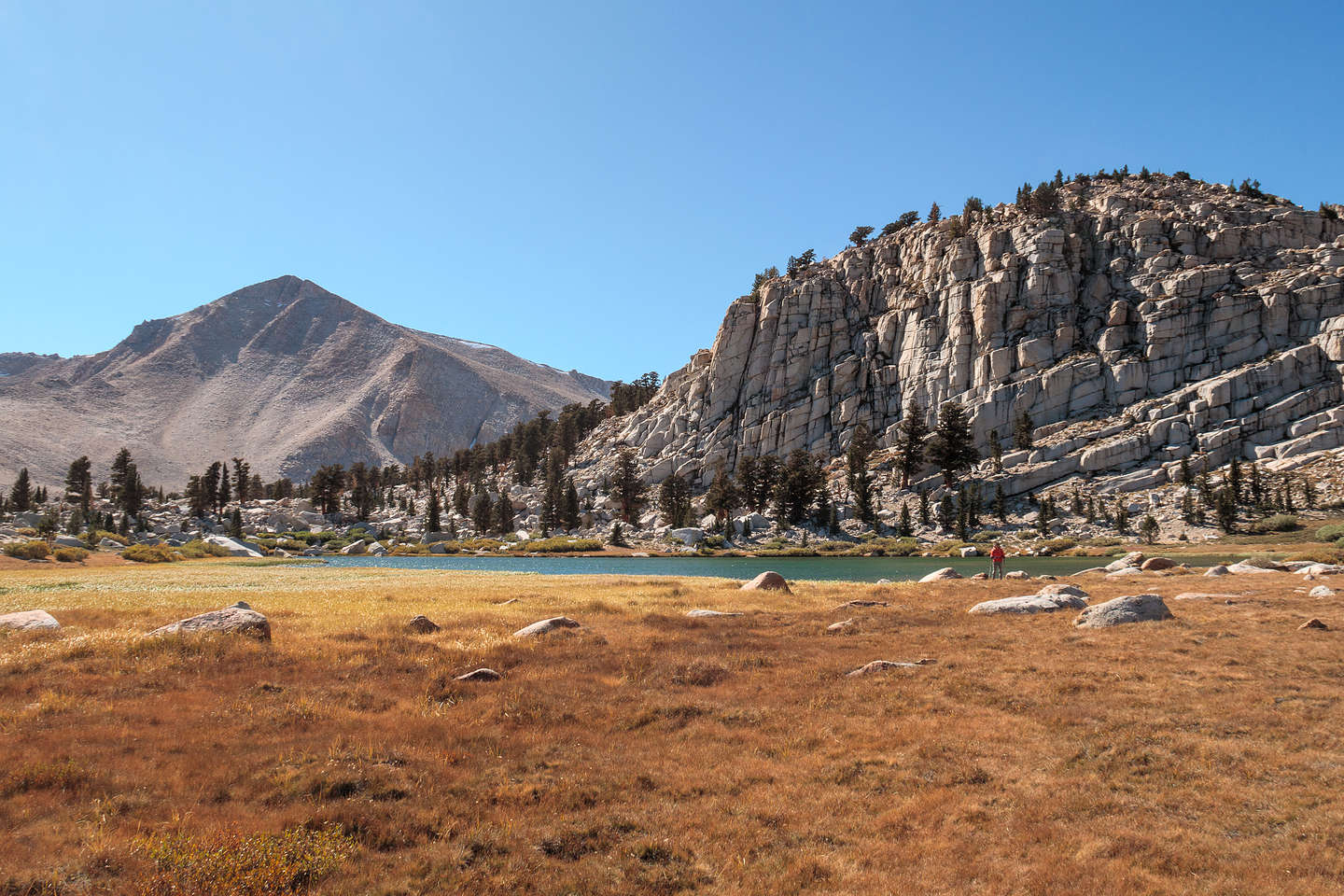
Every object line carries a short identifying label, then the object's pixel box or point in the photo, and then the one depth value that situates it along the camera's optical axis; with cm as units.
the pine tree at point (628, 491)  16288
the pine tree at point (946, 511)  12750
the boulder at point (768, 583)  4262
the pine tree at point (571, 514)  16338
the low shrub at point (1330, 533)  8081
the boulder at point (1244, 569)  4597
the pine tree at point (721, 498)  14562
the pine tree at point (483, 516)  16625
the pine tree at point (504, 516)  16538
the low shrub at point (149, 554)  8438
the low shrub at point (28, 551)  6981
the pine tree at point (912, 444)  14675
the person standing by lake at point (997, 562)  4831
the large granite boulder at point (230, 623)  2161
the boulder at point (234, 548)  11100
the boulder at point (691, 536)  13409
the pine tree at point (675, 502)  15150
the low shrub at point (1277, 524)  9662
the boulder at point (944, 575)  4838
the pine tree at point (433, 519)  16362
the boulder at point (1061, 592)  3191
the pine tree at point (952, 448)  14025
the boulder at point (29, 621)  2100
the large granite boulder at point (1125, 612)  2548
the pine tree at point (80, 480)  16188
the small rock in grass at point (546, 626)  2489
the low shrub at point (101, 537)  10318
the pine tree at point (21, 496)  15362
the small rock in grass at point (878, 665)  1972
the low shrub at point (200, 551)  9838
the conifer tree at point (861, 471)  13650
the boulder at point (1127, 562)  5712
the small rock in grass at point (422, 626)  2562
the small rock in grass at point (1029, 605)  3034
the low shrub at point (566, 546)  13725
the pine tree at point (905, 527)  12650
